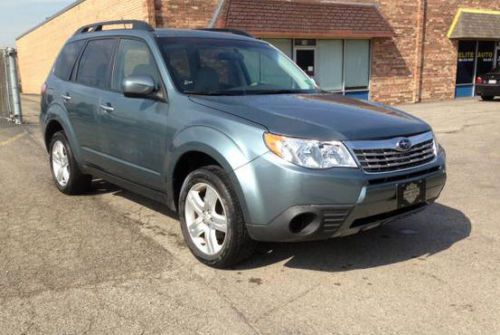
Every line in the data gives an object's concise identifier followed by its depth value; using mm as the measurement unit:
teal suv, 3510
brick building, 15281
